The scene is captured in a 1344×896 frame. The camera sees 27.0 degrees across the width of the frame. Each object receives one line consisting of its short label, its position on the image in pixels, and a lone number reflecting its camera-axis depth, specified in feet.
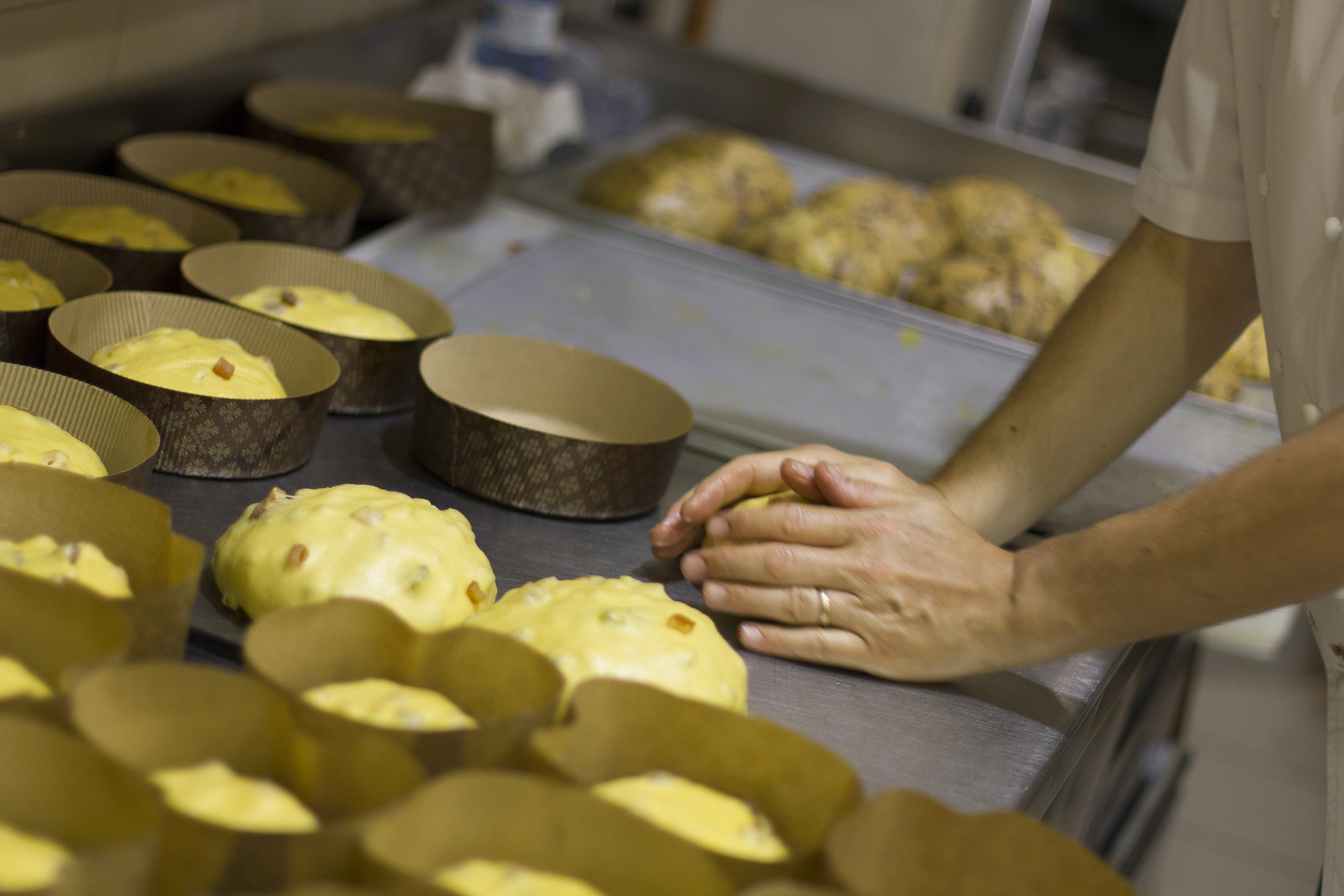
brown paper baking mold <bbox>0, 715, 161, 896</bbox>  4.28
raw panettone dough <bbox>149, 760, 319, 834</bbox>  4.38
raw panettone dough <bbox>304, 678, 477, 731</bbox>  4.58
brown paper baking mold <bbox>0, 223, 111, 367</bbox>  5.50
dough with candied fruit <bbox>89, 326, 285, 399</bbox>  5.25
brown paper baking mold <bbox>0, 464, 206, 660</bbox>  4.74
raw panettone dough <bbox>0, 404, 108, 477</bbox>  4.87
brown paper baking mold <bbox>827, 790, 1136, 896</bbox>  4.47
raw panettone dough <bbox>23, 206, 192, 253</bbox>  5.70
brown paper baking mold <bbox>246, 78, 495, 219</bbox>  6.41
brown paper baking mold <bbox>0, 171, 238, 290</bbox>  5.60
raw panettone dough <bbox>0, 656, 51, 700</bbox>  4.48
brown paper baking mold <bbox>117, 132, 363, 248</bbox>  5.92
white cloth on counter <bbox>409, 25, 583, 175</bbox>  7.32
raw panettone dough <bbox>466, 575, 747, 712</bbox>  4.82
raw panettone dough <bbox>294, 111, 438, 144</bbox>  6.76
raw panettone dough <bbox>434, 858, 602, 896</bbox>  4.33
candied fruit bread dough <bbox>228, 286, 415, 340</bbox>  5.63
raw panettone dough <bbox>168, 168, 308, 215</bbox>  6.15
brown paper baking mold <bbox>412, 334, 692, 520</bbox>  5.36
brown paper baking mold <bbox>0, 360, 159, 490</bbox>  5.07
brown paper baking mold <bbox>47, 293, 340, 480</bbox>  5.18
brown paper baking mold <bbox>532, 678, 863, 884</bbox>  4.55
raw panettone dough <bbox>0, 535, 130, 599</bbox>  4.65
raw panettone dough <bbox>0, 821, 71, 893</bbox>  4.23
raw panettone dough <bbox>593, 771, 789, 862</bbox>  4.52
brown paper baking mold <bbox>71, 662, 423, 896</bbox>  4.26
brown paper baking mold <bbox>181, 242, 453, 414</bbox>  5.58
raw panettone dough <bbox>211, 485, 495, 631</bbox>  4.91
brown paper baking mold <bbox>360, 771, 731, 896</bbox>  4.34
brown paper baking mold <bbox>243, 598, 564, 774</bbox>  4.50
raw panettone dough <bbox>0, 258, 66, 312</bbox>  5.32
